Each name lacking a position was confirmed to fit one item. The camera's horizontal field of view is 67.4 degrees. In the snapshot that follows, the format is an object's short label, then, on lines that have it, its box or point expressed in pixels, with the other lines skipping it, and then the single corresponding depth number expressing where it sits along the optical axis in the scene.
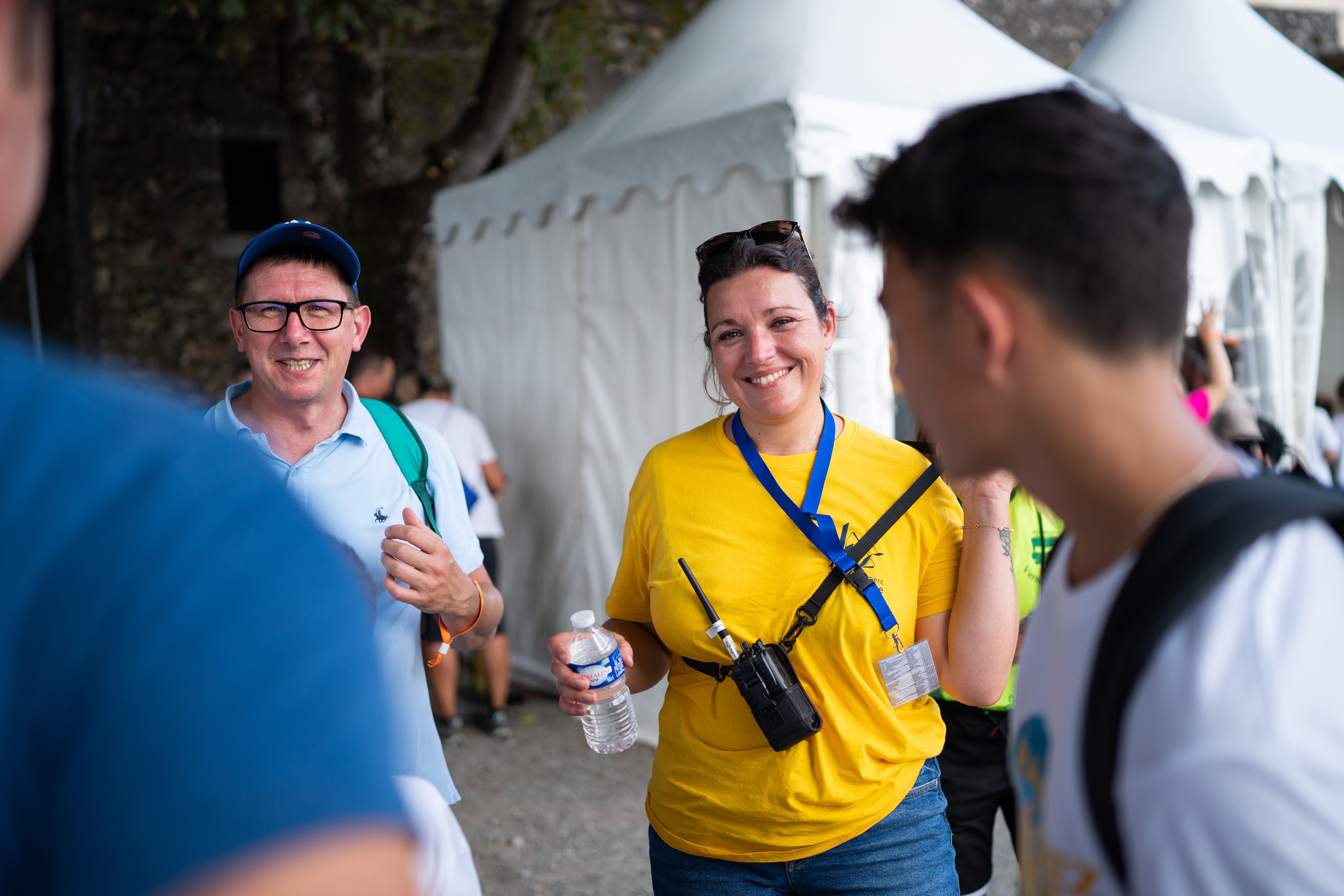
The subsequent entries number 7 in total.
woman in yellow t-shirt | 1.87
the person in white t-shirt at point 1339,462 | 6.10
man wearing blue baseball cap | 2.05
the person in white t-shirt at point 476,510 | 5.33
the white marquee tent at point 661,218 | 4.14
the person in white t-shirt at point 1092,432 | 0.65
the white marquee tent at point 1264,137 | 5.40
